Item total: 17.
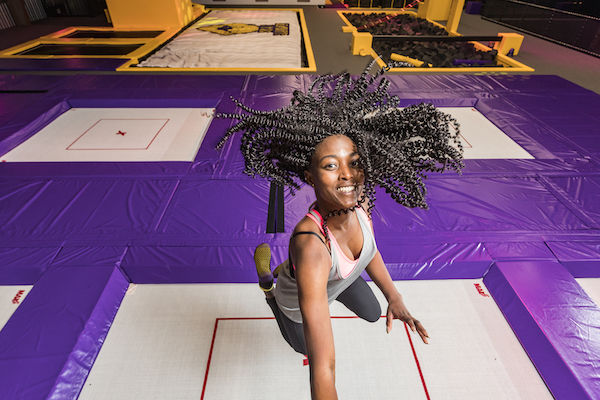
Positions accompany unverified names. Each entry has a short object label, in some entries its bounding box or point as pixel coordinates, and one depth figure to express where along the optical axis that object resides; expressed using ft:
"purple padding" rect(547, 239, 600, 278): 6.14
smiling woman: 2.86
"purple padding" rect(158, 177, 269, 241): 6.63
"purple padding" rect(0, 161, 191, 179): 8.29
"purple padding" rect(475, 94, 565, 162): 9.58
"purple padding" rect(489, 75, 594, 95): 13.33
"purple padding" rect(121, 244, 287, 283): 6.14
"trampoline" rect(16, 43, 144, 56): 17.60
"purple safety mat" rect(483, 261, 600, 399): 4.64
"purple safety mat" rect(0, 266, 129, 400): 4.50
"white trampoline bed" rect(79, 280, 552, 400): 4.78
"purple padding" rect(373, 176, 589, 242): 6.78
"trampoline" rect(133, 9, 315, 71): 15.93
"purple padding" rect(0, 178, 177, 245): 6.64
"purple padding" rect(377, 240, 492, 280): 6.25
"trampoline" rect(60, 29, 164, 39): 21.15
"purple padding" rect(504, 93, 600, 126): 11.23
